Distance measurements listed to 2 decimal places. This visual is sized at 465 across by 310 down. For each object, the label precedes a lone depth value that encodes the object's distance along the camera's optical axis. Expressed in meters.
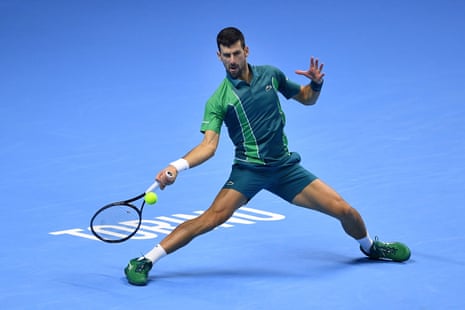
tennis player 20.61
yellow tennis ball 19.75
